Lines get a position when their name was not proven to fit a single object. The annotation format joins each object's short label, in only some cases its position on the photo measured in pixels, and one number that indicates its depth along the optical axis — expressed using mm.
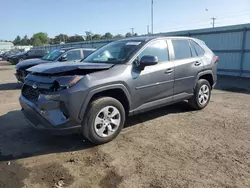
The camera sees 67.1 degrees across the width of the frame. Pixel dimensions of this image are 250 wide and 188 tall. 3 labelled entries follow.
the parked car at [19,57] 18134
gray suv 2915
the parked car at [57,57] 7342
